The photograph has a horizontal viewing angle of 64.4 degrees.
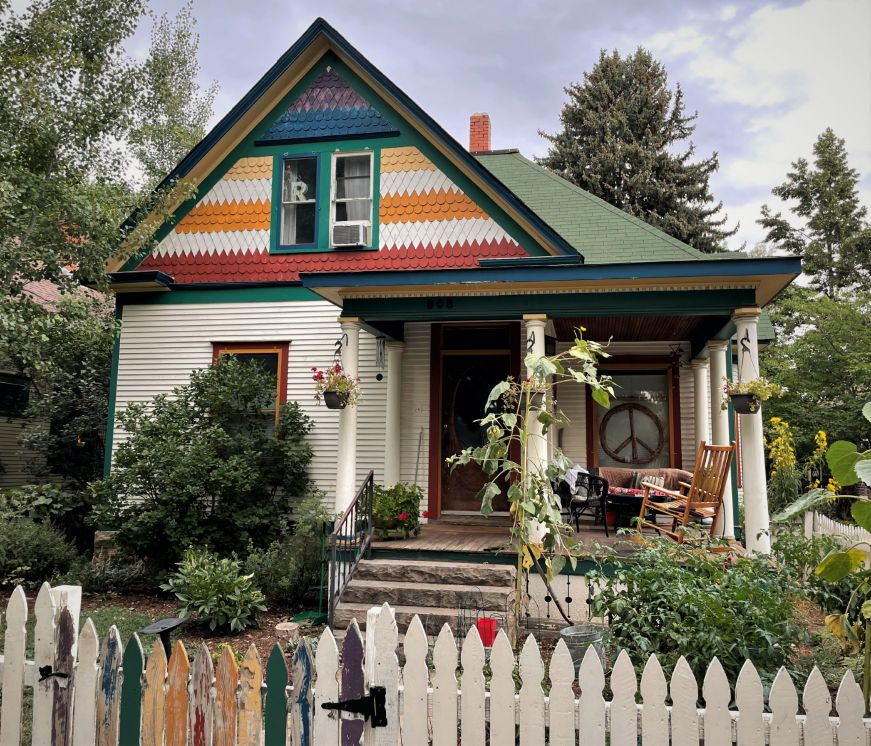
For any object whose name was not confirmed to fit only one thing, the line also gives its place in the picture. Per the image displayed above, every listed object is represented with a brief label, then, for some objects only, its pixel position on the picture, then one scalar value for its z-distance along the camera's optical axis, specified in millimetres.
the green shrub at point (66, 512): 10219
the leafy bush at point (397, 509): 8258
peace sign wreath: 10758
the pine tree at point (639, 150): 26812
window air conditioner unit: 10453
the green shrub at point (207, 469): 8906
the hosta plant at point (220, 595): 7004
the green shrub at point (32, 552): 9305
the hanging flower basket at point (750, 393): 7203
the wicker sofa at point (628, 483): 8930
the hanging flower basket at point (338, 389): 8281
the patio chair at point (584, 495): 8695
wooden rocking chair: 7480
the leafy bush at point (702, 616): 3953
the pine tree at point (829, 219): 27609
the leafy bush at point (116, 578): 9156
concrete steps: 6824
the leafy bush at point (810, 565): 5167
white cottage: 10109
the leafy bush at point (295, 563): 8062
